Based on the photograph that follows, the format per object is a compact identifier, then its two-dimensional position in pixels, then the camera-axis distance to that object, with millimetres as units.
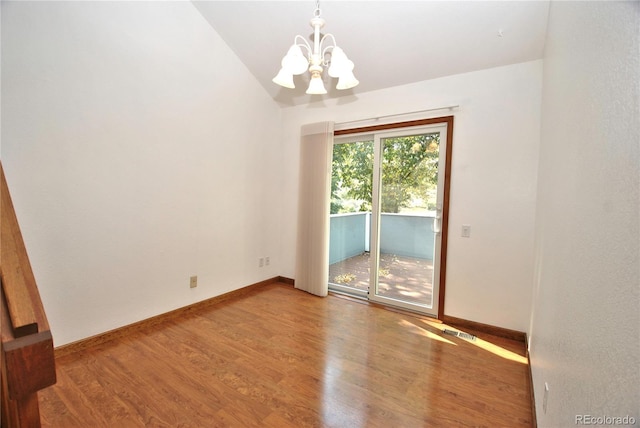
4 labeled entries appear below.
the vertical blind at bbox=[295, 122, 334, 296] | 3547
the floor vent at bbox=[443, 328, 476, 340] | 2625
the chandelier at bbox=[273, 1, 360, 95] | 1687
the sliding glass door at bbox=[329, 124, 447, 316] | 3031
